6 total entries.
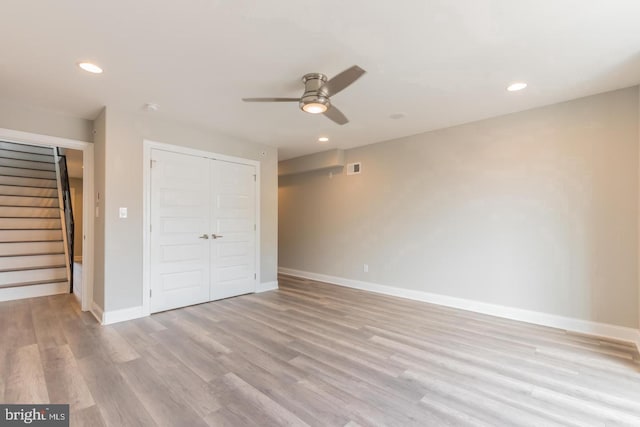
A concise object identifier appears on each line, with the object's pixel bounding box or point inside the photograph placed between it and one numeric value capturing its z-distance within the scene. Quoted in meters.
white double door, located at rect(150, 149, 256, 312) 3.92
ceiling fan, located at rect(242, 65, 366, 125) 2.38
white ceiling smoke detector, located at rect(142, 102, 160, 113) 3.41
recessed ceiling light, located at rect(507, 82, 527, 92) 2.94
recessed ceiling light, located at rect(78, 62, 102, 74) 2.54
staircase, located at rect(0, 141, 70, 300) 4.66
